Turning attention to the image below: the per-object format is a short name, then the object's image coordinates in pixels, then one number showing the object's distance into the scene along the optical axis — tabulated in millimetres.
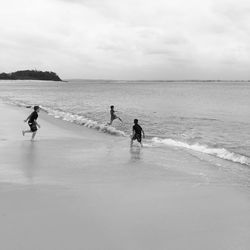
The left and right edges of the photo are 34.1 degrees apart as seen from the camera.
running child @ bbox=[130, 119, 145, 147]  17109
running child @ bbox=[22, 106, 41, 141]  17750
